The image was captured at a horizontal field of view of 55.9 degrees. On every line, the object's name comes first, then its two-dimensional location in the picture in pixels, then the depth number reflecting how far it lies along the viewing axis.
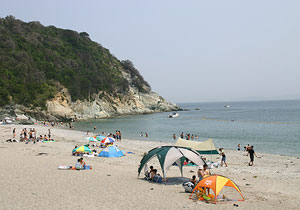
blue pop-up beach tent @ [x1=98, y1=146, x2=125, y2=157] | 20.81
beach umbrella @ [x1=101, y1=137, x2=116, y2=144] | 25.95
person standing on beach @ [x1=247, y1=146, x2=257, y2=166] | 19.27
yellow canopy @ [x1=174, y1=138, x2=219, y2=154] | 19.31
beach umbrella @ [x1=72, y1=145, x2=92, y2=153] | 20.57
